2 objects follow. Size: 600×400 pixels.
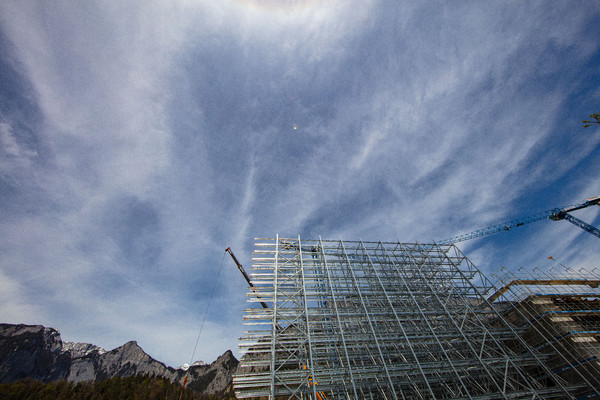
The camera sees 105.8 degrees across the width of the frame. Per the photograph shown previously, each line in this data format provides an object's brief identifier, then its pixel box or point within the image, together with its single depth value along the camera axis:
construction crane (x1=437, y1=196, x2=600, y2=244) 51.94
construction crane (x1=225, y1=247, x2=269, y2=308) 58.51
